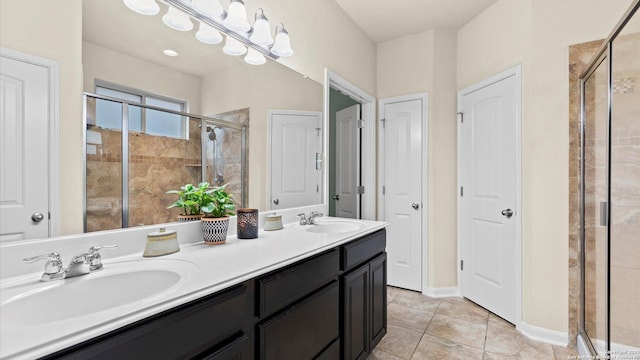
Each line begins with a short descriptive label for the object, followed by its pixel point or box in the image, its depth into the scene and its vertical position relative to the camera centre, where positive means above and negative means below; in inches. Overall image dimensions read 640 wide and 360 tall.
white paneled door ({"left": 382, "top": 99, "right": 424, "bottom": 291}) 121.3 -4.5
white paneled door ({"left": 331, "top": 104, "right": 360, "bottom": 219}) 122.3 +7.7
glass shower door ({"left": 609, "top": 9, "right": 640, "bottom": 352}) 60.1 -3.3
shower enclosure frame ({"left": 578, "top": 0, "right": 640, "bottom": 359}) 63.6 +1.2
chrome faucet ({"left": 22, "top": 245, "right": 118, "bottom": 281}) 34.1 -10.4
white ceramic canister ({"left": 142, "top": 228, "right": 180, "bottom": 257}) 44.0 -9.9
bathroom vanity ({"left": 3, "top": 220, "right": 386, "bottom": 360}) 27.0 -16.1
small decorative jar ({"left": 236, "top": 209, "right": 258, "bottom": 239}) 59.5 -9.1
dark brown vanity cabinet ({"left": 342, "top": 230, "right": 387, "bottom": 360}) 62.7 -27.8
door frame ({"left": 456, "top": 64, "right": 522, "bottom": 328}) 92.4 -1.6
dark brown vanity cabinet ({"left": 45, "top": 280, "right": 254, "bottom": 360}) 24.7 -15.5
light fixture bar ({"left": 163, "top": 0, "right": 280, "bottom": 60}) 53.6 +31.5
